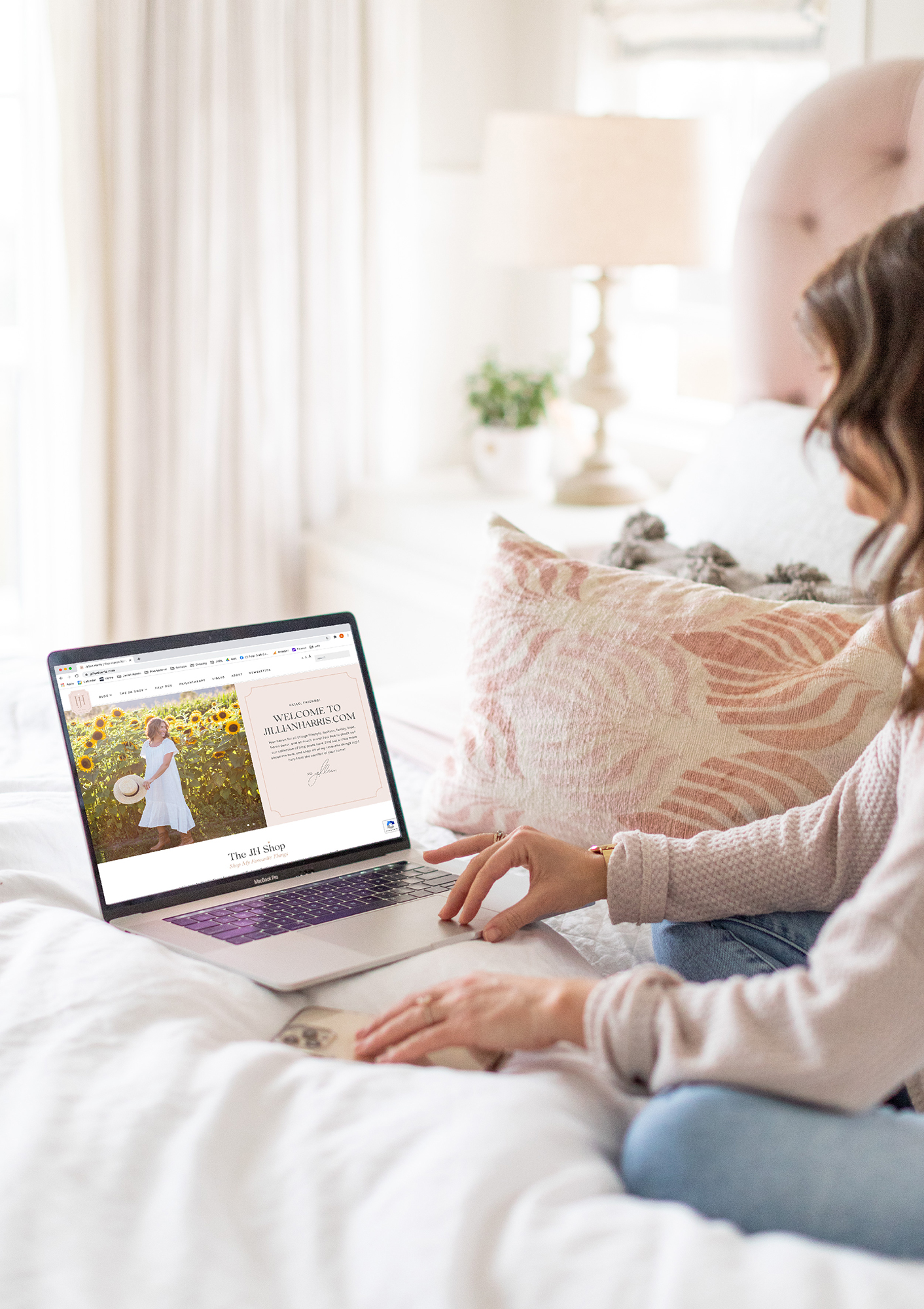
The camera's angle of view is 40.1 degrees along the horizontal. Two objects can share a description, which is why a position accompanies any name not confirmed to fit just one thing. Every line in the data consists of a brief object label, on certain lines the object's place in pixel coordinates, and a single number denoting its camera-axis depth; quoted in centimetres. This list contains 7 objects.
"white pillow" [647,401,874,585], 155
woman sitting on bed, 69
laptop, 103
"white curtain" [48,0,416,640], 262
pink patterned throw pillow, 114
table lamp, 234
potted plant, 278
